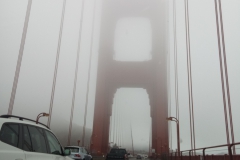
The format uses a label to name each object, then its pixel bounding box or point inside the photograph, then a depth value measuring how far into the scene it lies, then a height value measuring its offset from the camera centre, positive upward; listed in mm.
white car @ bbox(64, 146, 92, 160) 10555 +33
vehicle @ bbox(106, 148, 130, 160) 16500 +77
